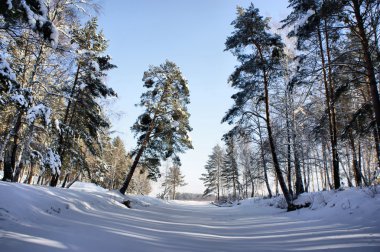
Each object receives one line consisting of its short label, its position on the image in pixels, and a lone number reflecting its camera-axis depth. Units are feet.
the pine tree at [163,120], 58.08
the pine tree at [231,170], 128.98
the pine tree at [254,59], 42.01
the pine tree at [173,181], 185.53
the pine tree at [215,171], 172.24
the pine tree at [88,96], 49.14
